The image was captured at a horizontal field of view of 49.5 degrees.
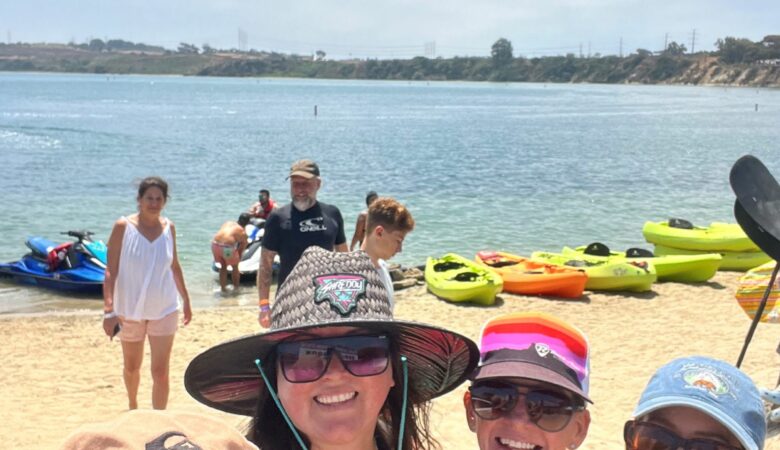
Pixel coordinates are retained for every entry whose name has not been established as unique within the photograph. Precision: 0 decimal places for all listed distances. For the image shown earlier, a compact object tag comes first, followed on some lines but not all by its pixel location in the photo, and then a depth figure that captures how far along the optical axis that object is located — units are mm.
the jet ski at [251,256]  13750
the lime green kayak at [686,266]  13094
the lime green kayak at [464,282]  11570
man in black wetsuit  5641
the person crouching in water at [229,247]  13328
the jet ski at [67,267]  12844
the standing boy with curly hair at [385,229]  4957
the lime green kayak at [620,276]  12273
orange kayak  11961
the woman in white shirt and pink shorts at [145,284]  5641
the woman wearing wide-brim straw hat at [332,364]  1944
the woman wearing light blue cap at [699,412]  1982
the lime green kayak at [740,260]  14430
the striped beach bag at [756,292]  5715
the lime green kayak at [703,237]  14328
